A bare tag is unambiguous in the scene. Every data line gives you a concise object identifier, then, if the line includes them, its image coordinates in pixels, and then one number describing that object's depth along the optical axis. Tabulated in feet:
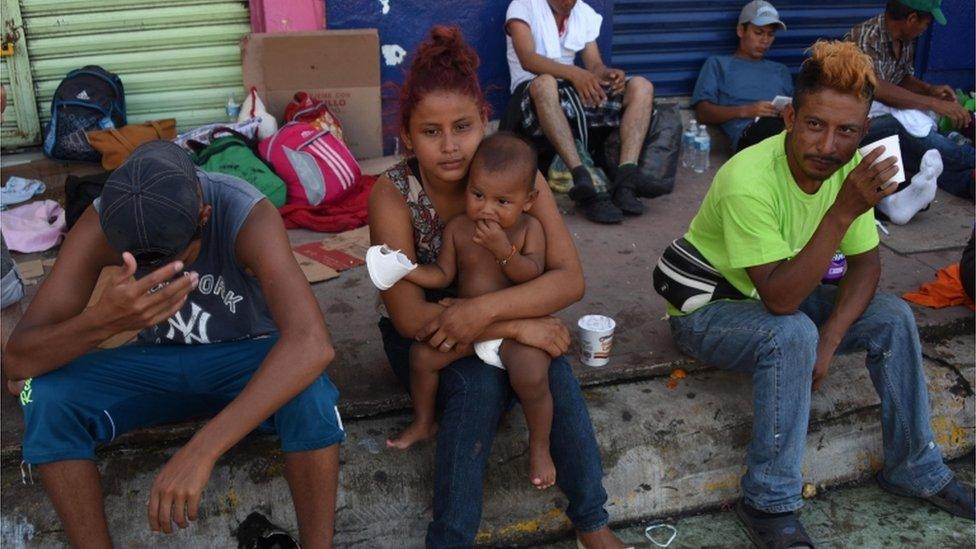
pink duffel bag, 15.72
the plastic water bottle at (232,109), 17.15
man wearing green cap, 17.46
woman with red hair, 8.79
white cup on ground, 10.66
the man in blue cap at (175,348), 7.55
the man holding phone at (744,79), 18.95
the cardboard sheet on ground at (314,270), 13.25
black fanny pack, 10.41
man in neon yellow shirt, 9.41
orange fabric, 12.59
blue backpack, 16.01
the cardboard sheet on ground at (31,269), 13.50
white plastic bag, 16.67
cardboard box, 16.81
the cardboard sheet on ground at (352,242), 14.23
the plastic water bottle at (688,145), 19.04
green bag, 15.46
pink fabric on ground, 14.34
